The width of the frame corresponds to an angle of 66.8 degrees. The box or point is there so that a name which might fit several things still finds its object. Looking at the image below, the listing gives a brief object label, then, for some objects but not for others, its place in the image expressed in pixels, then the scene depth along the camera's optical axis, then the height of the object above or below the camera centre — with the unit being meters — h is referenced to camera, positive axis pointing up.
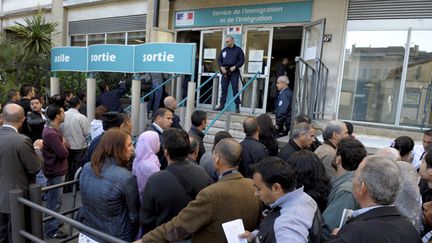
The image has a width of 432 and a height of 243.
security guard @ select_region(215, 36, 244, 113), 7.47 +0.48
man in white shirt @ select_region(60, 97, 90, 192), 5.07 -0.91
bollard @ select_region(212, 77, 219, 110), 9.18 -0.17
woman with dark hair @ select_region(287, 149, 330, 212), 2.37 -0.61
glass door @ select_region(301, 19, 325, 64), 6.36 +1.11
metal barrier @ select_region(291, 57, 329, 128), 5.41 +0.01
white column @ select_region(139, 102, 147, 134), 6.38 -0.73
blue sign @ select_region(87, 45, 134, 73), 5.89 +0.36
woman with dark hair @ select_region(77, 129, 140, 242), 2.42 -0.83
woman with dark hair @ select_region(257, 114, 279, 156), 3.96 -0.54
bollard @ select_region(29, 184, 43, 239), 2.48 -1.06
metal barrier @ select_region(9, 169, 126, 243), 2.47 -1.08
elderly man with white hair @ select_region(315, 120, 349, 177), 3.20 -0.51
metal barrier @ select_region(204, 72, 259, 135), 6.15 -0.68
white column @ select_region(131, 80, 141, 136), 6.26 -0.49
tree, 10.35 +0.47
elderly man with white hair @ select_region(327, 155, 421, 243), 1.46 -0.54
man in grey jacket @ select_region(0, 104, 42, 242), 3.09 -0.87
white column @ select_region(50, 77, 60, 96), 8.20 -0.30
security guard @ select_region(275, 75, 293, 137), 5.59 -0.27
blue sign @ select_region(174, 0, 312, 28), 7.79 +1.88
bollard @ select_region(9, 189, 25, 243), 2.49 -1.08
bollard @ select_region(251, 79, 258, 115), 8.52 -0.14
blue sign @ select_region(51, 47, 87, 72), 6.94 +0.34
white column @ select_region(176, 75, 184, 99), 7.64 -0.04
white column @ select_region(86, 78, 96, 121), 6.78 -0.44
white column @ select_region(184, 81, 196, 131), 5.57 -0.28
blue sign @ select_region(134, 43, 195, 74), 5.09 +0.38
